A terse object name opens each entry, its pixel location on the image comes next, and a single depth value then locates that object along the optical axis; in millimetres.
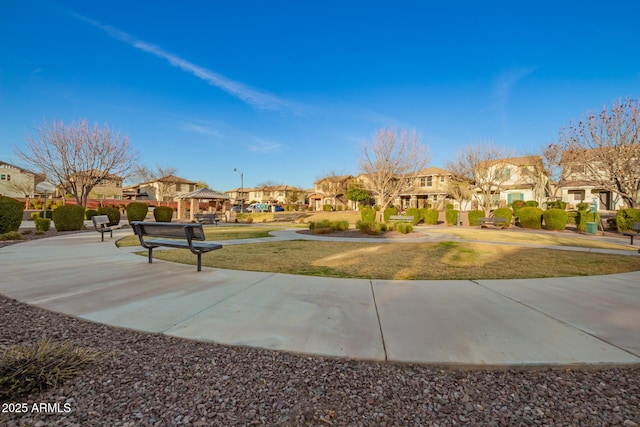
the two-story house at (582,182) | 21219
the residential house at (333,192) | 51406
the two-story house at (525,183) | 37781
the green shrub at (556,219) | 18312
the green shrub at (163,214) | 21938
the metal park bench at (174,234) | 5977
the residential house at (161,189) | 58625
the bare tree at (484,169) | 29248
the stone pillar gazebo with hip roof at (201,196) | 26562
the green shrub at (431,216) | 24188
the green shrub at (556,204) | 29395
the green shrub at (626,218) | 16031
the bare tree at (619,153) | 18844
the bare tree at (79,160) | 20203
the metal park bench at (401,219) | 18297
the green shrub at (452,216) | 23438
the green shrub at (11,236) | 10816
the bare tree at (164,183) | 58250
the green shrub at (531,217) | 19812
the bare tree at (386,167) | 24516
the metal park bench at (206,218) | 21062
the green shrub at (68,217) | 14692
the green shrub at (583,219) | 17344
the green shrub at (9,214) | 11797
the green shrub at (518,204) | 30883
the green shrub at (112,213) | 18328
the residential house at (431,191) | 42656
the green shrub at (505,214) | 20431
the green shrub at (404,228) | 14680
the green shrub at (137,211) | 20516
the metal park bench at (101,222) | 11211
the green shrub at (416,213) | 24606
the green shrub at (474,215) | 22234
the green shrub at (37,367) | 2068
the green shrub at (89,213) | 20664
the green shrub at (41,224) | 14010
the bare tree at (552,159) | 28930
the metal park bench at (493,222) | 18688
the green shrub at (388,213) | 25344
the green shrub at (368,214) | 26047
